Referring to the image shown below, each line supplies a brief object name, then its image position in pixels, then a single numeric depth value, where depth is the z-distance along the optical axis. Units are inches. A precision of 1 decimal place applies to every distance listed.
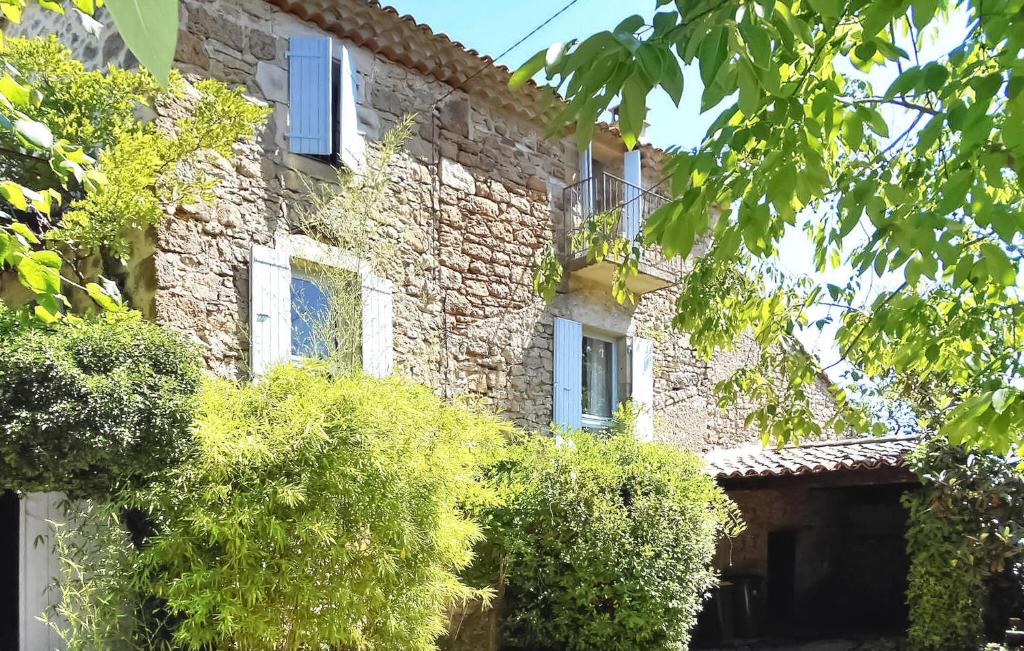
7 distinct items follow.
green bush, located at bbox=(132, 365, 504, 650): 164.2
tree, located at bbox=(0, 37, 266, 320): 193.6
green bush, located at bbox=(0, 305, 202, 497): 144.9
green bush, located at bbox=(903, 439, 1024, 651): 291.0
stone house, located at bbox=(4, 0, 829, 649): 229.1
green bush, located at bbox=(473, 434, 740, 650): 243.4
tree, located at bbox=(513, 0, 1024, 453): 56.7
